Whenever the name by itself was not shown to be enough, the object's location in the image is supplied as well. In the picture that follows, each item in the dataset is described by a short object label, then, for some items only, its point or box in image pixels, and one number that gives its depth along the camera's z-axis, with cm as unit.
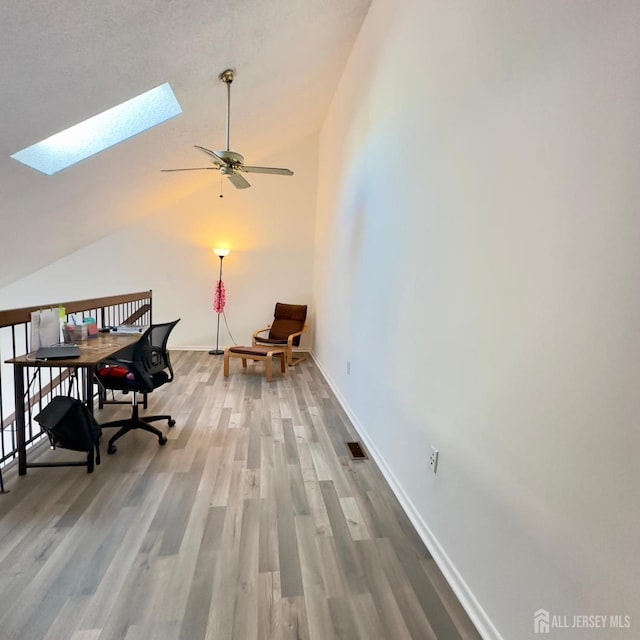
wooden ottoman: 461
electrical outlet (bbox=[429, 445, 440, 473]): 176
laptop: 221
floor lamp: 576
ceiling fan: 295
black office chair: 266
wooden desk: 219
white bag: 239
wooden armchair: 539
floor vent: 269
